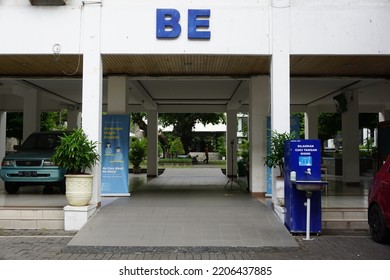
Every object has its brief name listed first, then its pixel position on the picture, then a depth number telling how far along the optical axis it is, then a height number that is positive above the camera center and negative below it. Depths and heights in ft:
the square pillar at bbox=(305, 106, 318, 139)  62.59 +3.89
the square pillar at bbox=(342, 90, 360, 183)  50.44 +0.11
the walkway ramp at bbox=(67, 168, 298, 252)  22.72 -5.15
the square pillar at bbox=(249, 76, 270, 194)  38.06 +1.47
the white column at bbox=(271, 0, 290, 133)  29.40 +6.83
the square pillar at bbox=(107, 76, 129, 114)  38.75 +4.93
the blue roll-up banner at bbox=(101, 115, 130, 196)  37.29 -1.09
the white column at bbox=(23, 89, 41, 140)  50.52 +4.32
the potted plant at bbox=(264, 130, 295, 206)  28.17 -0.69
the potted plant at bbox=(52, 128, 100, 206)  26.91 -1.20
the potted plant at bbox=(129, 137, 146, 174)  73.87 -1.55
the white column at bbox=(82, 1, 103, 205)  29.14 +5.40
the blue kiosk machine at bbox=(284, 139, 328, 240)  25.07 -2.36
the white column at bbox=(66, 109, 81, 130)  65.10 +4.45
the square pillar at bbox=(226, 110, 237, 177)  62.32 +1.92
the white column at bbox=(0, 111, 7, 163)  77.10 +2.33
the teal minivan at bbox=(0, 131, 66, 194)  33.53 -2.09
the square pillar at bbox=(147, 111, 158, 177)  61.98 +0.27
